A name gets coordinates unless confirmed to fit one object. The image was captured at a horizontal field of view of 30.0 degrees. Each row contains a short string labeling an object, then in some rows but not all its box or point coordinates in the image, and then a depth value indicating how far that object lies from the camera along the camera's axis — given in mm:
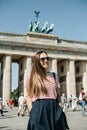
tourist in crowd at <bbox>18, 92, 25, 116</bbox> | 11912
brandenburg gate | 26890
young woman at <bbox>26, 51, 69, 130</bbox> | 2227
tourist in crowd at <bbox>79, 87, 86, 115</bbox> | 11378
